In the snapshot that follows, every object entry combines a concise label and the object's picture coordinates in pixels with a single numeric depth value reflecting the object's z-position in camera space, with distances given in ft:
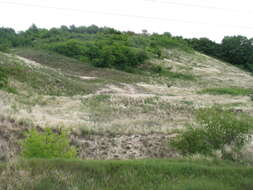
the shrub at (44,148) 24.99
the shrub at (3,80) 77.28
